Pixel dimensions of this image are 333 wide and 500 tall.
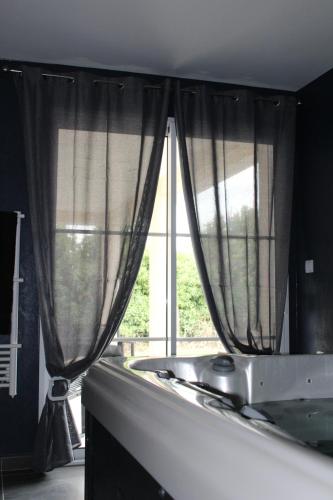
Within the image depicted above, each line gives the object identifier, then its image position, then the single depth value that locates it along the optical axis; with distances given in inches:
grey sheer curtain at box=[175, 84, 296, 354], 138.6
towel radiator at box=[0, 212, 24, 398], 125.1
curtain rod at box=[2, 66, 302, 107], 130.0
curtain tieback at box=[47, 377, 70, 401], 125.0
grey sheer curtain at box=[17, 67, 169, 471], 127.0
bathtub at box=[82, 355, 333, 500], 34.1
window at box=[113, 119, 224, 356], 140.3
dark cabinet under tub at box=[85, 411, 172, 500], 54.9
